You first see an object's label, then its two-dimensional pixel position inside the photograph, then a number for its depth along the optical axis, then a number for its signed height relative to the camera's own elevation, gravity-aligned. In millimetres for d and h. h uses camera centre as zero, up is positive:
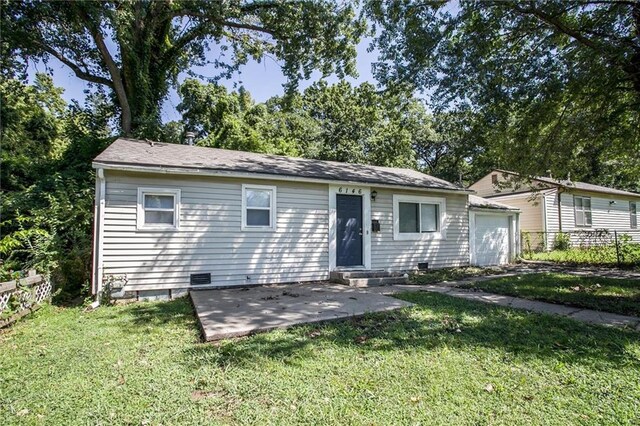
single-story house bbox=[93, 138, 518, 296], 6578 +233
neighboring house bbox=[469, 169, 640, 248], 16234 +983
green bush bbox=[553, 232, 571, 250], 15571 -733
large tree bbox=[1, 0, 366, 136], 10102 +7240
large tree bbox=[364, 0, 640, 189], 6980 +3928
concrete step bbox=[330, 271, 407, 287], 7836 -1271
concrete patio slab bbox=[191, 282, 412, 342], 4289 -1296
